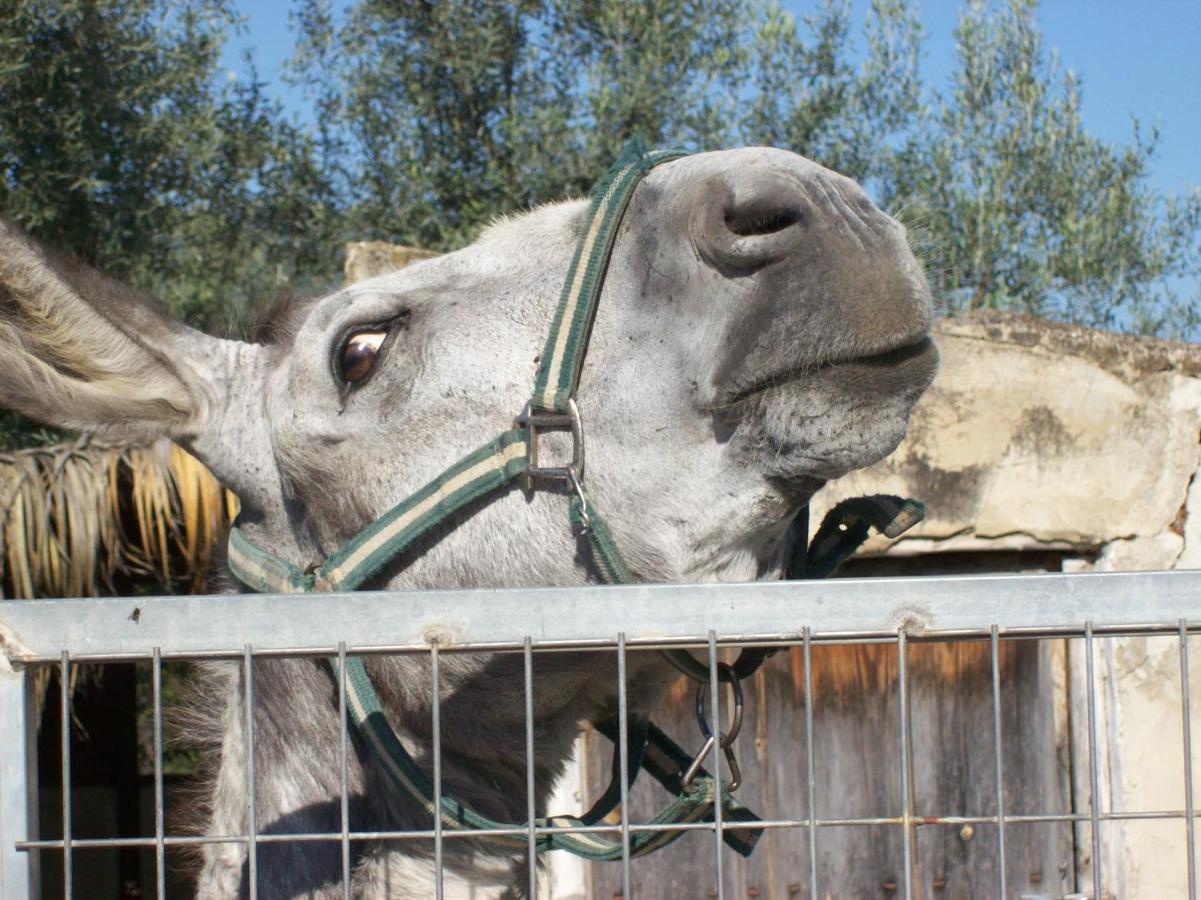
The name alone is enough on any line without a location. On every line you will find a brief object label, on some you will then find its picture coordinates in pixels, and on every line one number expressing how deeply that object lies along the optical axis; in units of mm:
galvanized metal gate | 1530
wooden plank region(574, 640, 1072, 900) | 5840
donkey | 1978
